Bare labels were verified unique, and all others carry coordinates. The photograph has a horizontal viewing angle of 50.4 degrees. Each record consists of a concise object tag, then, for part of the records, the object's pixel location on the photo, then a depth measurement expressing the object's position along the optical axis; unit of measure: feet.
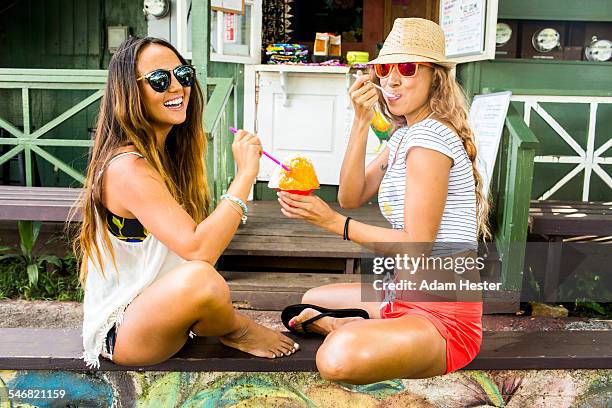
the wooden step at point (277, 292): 12.45
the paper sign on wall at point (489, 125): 14.26
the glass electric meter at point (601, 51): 18.52
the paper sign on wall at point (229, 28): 17.33
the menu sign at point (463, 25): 16.28
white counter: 18.49
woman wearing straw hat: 6.66
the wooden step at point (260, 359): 7.79
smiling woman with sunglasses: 6.89
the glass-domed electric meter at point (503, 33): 18.30
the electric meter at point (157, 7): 20.07
